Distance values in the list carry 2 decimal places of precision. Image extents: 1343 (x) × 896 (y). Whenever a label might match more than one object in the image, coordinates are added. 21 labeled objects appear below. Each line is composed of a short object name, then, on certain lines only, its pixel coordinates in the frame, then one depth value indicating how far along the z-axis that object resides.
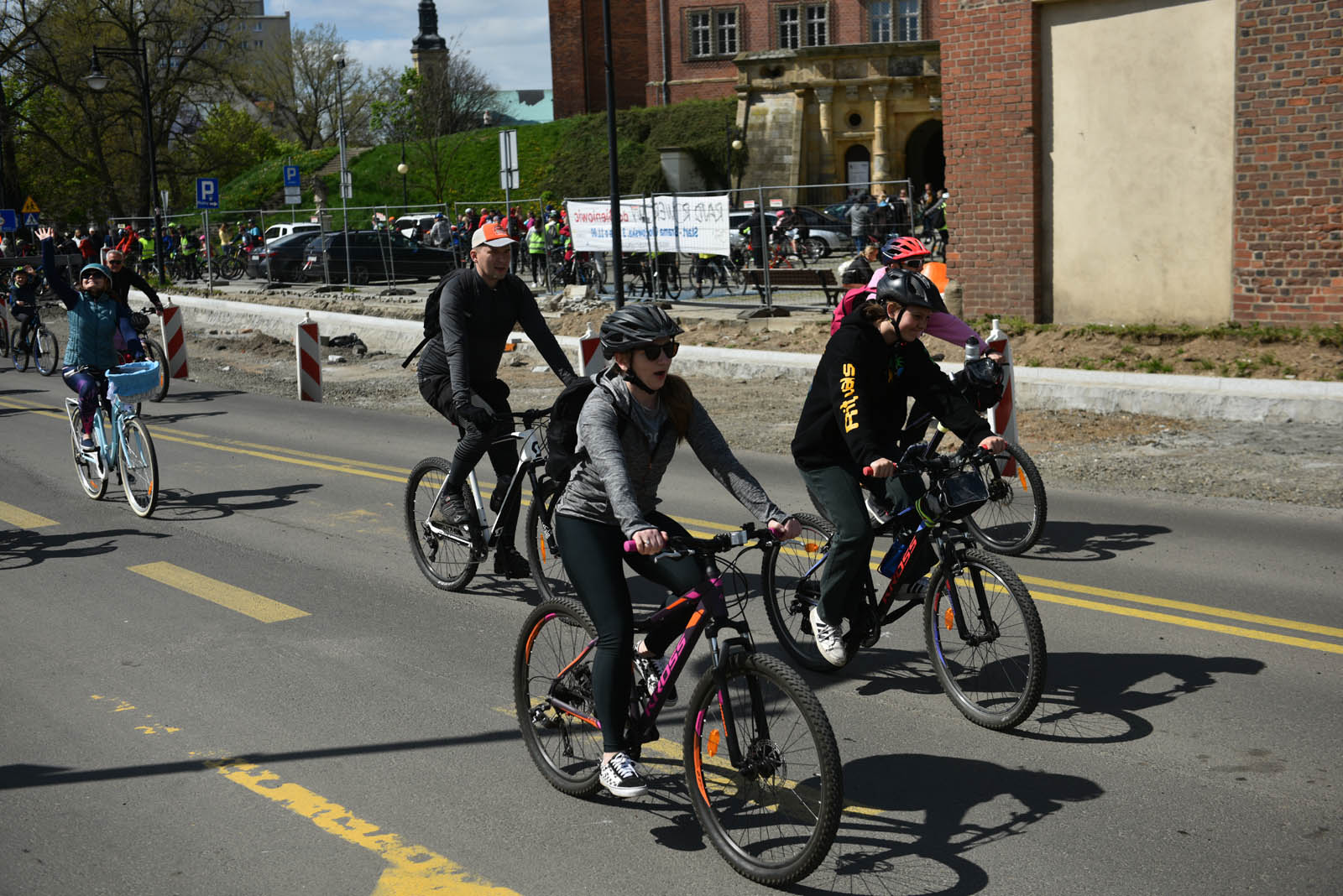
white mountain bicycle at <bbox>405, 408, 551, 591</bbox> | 7.36
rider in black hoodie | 5.69
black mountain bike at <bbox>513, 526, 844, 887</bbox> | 3.95
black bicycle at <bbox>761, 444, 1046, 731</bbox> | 5.27
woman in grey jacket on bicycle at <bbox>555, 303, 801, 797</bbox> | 4.33
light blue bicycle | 10.34
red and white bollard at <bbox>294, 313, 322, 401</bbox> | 17.48
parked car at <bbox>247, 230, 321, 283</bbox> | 34.56
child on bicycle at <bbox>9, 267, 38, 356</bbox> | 22.34
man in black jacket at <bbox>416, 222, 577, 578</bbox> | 7.47
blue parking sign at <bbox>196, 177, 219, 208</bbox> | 35.56
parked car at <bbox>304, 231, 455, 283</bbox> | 33.59
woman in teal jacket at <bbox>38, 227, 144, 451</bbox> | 10.83
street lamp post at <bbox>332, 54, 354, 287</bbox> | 32.77
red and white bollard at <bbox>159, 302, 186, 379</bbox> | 19.09
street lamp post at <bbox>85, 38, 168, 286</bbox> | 39.09
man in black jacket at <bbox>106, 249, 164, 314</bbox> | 15.45
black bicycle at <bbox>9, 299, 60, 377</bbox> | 22.03
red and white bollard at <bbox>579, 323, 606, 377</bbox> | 14.73
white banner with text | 23.25
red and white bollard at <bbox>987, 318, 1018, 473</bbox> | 10.63
